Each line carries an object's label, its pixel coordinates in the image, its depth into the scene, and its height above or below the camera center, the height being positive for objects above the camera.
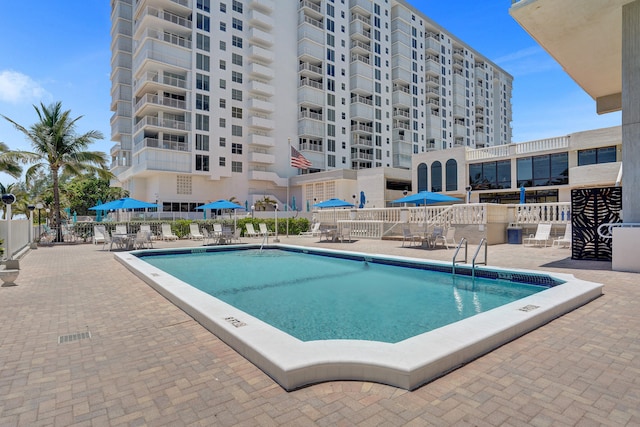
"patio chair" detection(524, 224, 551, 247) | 14.37 -0.80
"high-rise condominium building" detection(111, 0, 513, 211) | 36.62 +14.86
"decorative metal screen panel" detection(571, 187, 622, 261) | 10.28 -0.07
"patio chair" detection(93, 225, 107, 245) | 18.27 -0.88
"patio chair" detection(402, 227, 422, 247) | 16.36 -0.93
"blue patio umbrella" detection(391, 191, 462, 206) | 17.34 +0.83
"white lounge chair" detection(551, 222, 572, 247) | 13.80 -0.95
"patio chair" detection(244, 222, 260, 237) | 23.28 -0.95
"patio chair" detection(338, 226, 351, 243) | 18.84 -0.90
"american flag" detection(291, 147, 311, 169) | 26.83 +4.04
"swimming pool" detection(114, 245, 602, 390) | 3.17 -1.29
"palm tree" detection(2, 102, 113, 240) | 21.83 +4.45
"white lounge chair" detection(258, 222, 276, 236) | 23.47 -0.78
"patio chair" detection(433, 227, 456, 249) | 15.38 -0.88
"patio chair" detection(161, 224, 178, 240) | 20.55 -0.94
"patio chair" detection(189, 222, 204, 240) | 20.94 -0.92
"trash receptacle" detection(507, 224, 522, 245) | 16.23 -0.90
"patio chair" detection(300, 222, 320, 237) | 22.92 -1.00
